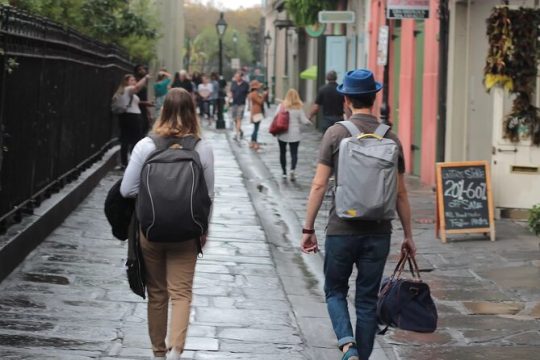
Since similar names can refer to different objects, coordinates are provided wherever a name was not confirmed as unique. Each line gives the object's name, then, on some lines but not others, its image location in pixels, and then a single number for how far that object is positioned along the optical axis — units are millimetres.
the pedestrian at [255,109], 27977
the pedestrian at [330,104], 21234
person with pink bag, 20109
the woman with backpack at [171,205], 6375
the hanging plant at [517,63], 13703
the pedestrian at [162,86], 28703
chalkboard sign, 12719
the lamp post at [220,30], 44469
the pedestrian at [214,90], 41681
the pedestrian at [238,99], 32156
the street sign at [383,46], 19578
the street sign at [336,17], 28594
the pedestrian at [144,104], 20938
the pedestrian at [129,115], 19375
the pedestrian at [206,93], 42250
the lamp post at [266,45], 71500
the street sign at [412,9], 17117
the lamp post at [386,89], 18630
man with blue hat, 6660
